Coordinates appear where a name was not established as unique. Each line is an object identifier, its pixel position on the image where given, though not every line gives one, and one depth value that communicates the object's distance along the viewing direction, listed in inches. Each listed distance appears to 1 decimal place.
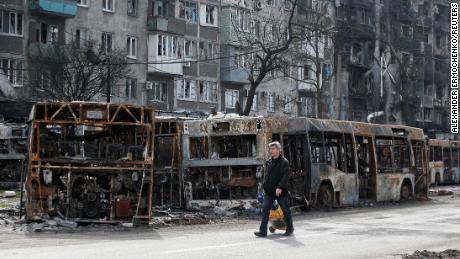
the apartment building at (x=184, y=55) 2202.3
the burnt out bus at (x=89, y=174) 716.7
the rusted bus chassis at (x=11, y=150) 1432.1
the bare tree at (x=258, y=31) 2229.3
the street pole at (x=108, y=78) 1604.7
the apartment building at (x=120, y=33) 2034.9
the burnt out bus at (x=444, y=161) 1804.9
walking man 631.2
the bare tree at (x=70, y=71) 1740.9
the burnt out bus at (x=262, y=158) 894.4
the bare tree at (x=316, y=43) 2064.5
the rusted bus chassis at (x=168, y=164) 919.7
